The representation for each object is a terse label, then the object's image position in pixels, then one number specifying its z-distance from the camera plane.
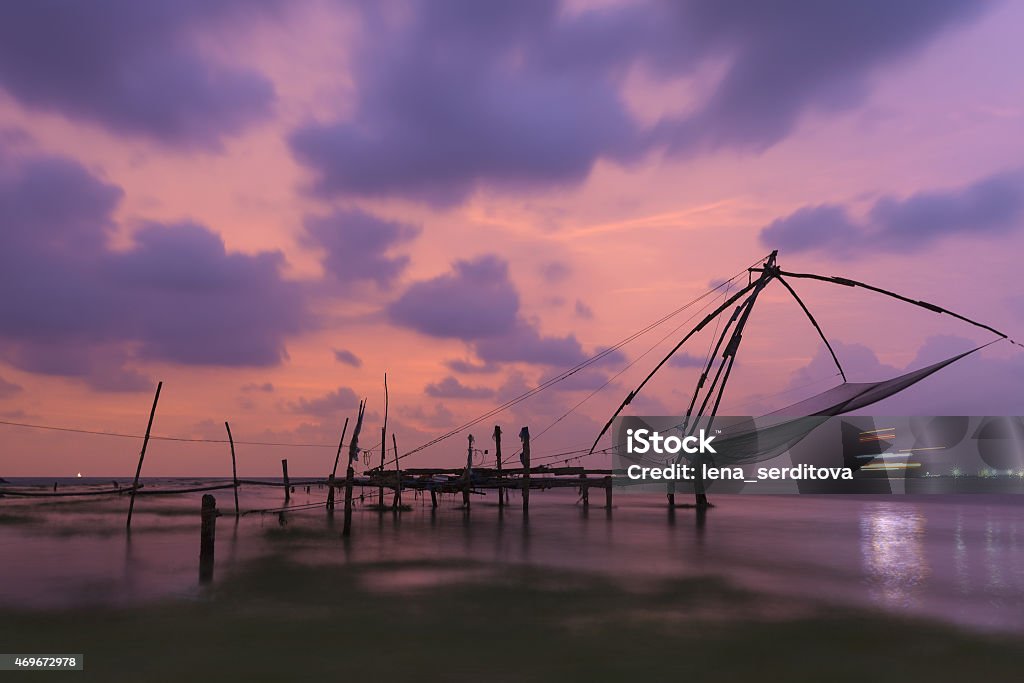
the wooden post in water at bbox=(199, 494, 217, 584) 15.70
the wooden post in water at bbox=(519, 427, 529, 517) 33.36
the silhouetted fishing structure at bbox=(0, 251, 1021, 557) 18.94
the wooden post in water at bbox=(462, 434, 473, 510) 32.94
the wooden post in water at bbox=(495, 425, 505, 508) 40.50
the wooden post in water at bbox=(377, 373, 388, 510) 36.47
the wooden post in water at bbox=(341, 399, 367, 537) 22.92
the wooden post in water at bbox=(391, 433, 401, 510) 36.34
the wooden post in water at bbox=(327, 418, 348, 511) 30.34
